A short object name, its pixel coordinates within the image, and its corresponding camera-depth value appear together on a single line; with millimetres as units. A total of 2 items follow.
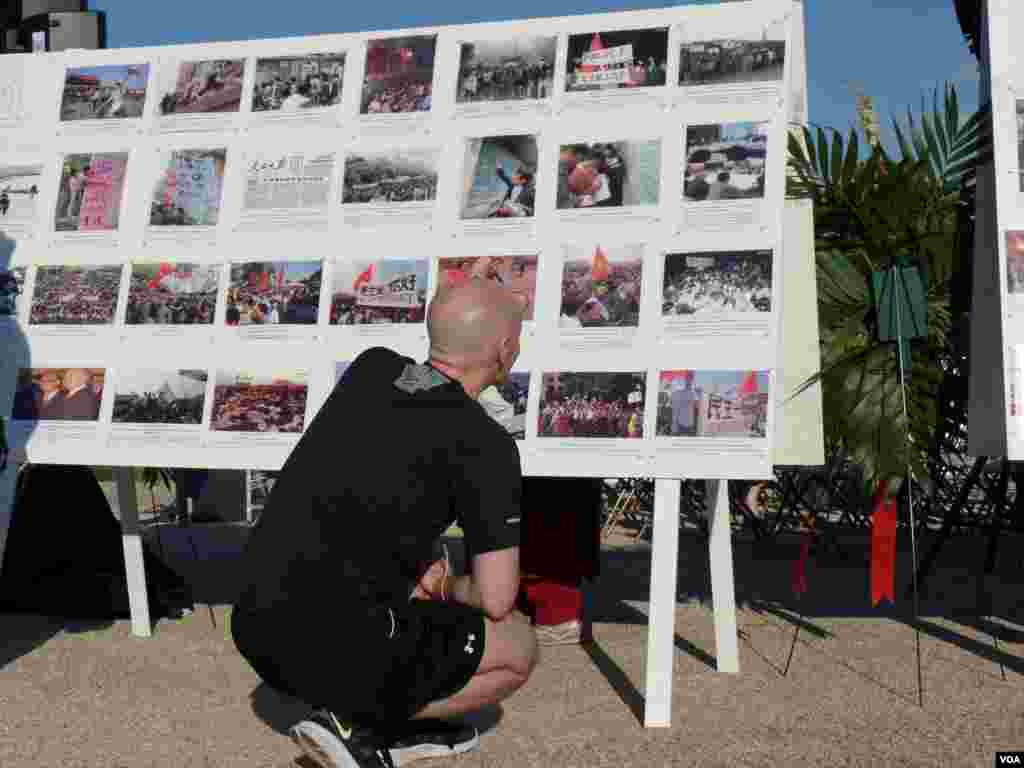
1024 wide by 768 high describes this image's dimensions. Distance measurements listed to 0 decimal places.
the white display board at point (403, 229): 3895
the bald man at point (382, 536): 2975
